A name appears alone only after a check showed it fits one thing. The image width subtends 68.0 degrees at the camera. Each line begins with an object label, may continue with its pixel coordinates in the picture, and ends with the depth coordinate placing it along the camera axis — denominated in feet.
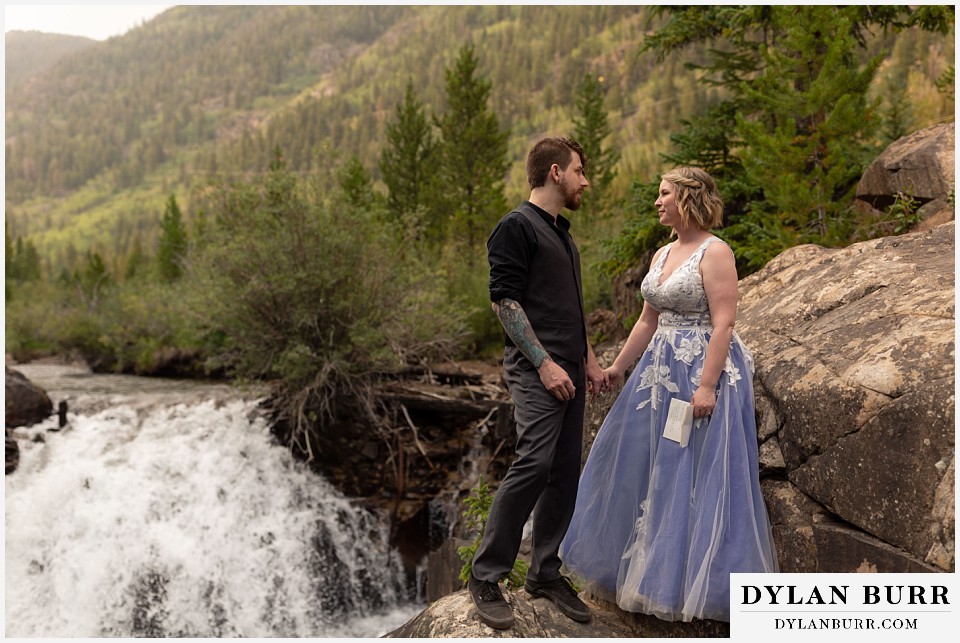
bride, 11.60
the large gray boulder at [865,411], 10.10
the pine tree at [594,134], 104.37
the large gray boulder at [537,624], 11.73
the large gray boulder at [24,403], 35.55
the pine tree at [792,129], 26.73
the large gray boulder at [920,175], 22.12
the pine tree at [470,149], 92.94
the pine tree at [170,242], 150.55
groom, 11.76
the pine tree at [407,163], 99.04
